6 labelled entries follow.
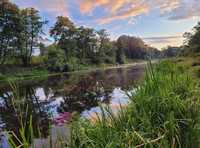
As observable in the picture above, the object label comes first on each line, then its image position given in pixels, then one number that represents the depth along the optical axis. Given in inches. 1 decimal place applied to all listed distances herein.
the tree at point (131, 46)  1522.2
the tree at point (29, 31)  858.6
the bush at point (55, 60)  866.4
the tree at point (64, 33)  1047.5
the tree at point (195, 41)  563.9
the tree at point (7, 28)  832.6
